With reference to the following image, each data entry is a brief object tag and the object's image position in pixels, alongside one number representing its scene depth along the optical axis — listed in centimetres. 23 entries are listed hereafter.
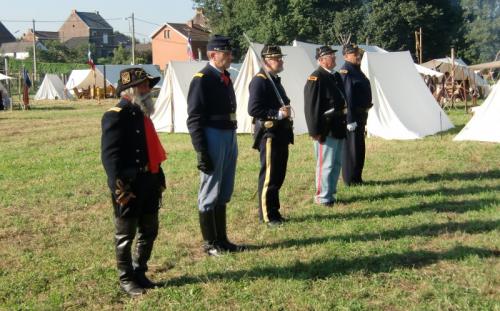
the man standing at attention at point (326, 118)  653
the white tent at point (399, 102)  1330
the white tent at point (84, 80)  3903
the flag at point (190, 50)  2231
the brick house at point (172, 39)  6519
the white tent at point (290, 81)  1429
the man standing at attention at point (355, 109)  778
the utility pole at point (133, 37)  4620
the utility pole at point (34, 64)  5069
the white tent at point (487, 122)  1135
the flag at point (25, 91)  2788
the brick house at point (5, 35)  9931
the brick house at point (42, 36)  10075
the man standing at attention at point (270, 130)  589
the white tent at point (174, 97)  1602
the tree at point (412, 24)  3959
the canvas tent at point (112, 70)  3816
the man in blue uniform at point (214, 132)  489
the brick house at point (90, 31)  9556
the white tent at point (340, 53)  1517
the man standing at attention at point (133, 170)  411
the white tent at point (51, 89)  4012
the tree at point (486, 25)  8675
